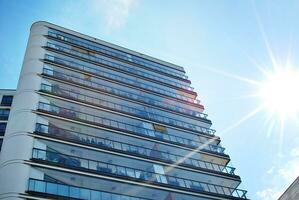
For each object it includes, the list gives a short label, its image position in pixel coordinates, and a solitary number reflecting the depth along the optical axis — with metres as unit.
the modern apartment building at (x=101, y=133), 25.75
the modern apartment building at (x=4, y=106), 38.34
